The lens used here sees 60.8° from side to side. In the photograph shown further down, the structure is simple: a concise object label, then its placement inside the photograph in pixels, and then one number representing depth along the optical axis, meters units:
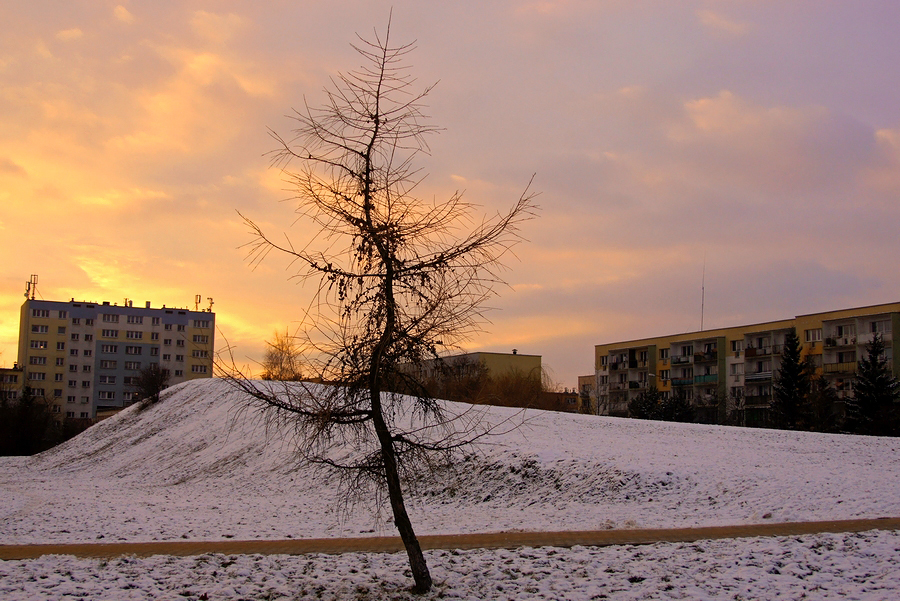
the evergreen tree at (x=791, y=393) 58.72
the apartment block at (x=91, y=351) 108.19
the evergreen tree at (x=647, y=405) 71.94
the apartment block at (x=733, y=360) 66.31
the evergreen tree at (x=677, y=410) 68.06
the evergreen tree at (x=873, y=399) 52.09
